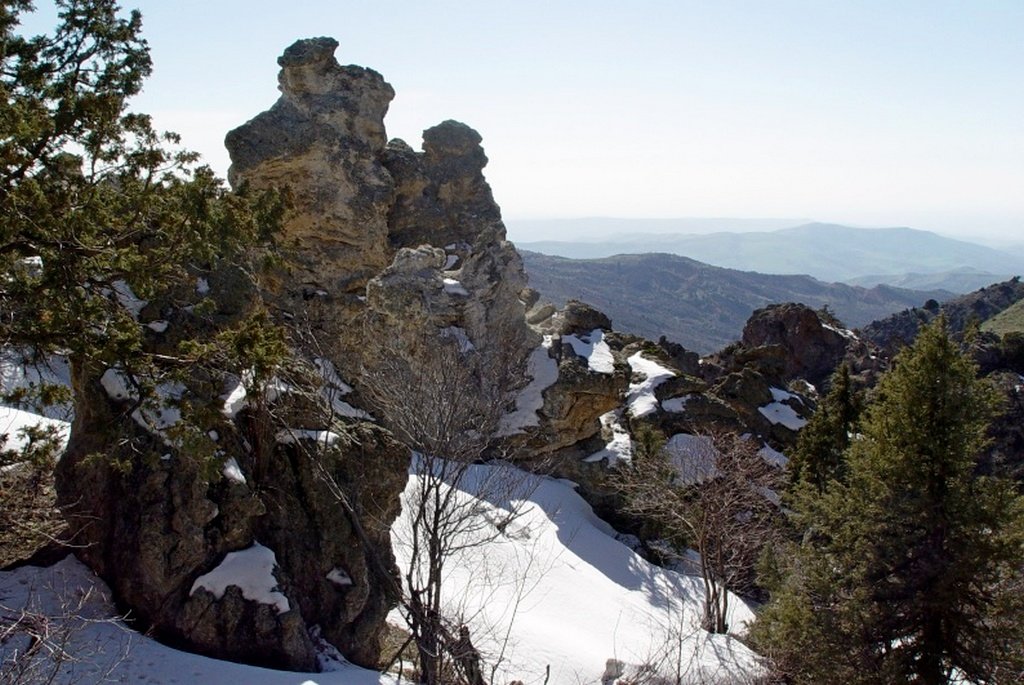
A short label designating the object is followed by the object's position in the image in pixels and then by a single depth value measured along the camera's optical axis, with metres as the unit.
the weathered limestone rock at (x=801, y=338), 42.78
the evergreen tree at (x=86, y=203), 6.82
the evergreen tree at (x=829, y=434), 23.39
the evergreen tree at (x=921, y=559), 9.92
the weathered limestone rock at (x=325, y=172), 25.16
